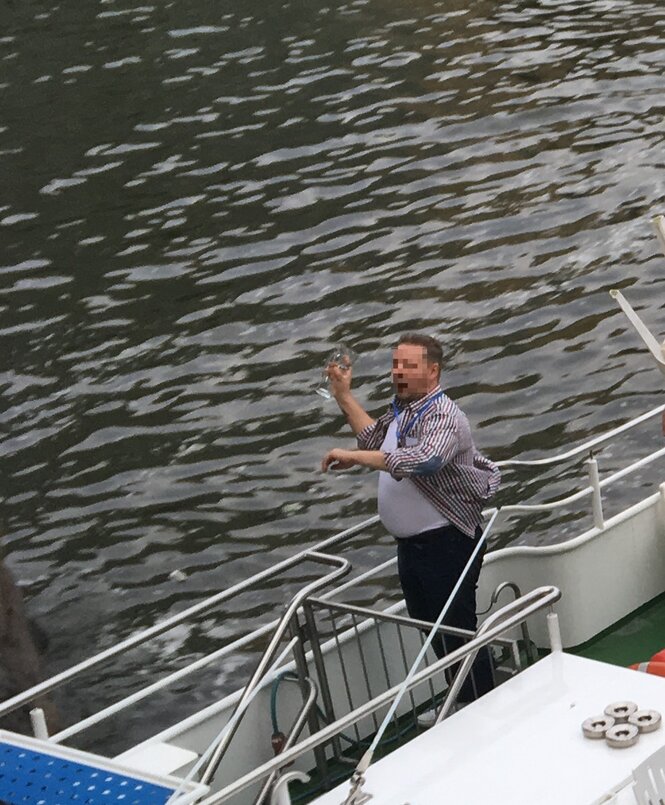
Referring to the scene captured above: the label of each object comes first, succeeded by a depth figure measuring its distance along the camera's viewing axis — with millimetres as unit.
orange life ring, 11969
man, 12141
